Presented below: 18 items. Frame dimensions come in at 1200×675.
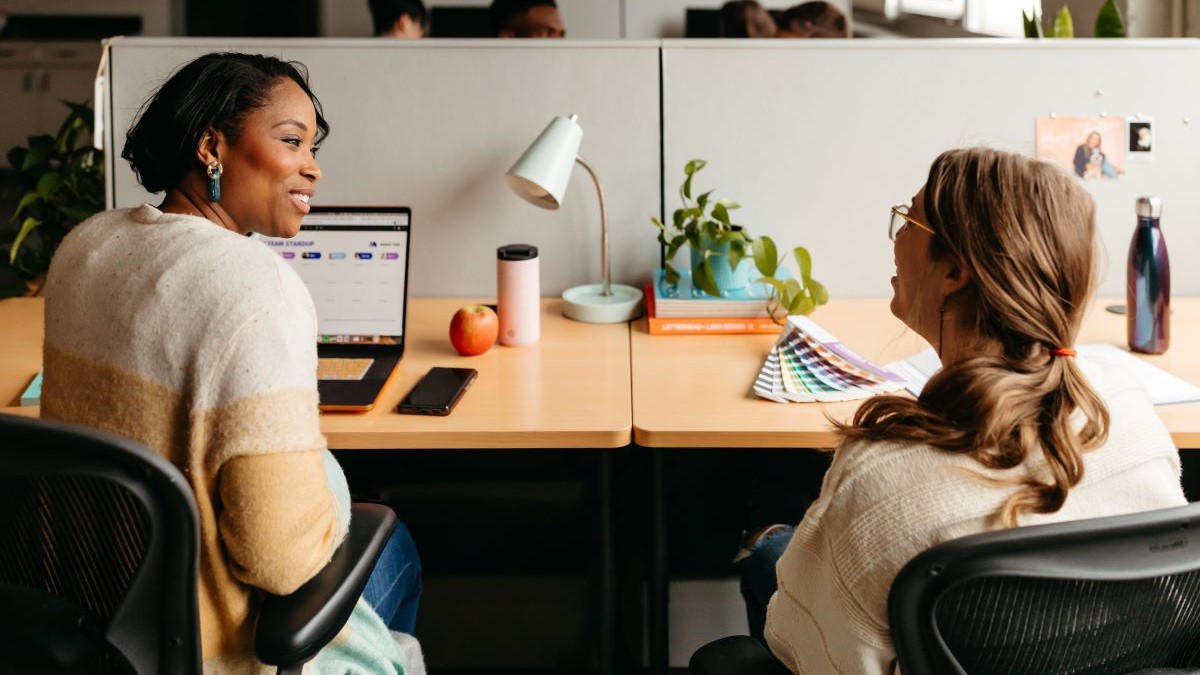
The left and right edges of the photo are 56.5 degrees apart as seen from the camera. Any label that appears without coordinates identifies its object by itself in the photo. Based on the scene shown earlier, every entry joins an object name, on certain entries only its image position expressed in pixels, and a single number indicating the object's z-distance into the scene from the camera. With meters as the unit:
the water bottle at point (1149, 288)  1.75
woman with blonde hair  0.91
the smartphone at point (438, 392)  1.53
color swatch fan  1.58
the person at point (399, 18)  4.09
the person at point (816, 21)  3.91
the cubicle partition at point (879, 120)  2.08
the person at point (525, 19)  3.77
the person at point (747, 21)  4.36
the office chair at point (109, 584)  0.94
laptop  1.80
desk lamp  1.88
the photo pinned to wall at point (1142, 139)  2.09
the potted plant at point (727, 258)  1.92
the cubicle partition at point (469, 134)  2.10
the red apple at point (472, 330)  1.78
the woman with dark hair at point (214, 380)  0.99
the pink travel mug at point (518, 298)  1.83
